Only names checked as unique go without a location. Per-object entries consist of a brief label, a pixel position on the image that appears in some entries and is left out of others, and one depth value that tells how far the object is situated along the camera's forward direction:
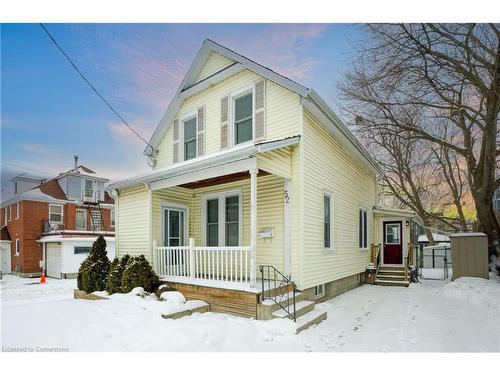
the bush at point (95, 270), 8.39
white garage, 18.94
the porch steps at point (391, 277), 11.60
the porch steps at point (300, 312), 5.77
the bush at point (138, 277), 7.52
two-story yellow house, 6.89
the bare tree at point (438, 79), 9.36
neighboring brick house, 19.39
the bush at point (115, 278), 7.80
